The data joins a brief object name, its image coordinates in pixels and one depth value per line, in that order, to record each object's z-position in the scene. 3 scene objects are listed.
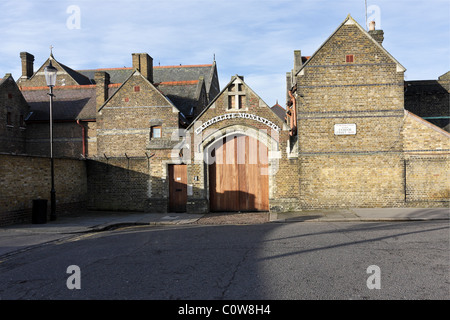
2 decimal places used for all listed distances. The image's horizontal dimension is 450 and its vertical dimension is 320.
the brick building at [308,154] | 16.22
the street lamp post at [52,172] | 14.86
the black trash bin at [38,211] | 13.99
